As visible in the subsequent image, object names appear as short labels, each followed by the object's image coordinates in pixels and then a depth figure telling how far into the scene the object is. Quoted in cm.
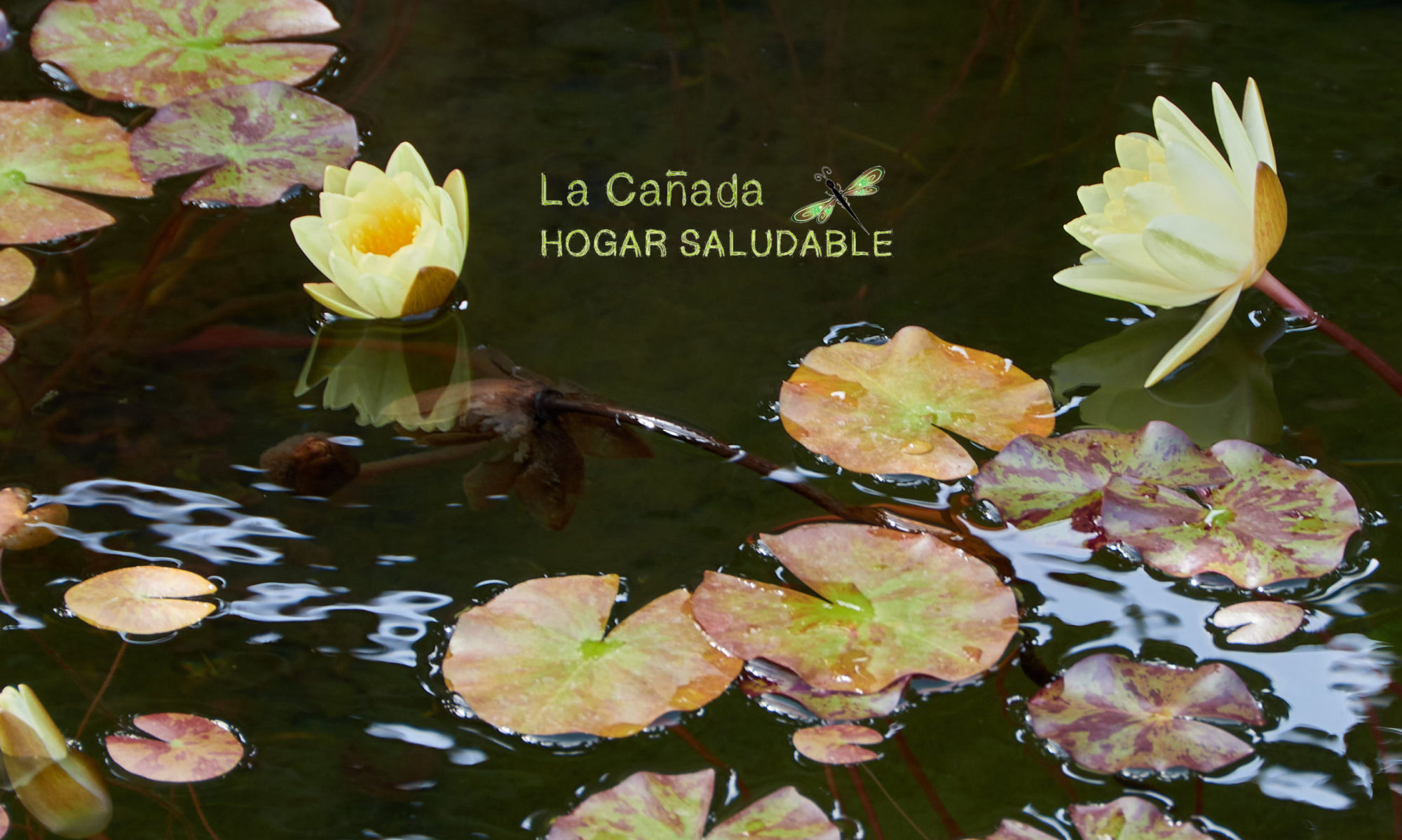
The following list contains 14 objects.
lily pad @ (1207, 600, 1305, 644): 281
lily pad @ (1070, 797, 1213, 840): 273
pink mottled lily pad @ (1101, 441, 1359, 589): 283
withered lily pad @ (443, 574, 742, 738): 277
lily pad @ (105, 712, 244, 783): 277
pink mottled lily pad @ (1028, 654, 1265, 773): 276
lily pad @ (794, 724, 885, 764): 276
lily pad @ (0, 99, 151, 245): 304
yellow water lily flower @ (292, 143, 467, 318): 296
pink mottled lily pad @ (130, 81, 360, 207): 307
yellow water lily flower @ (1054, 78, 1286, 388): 290
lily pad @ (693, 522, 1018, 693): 278
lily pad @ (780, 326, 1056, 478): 289
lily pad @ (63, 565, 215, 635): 282
